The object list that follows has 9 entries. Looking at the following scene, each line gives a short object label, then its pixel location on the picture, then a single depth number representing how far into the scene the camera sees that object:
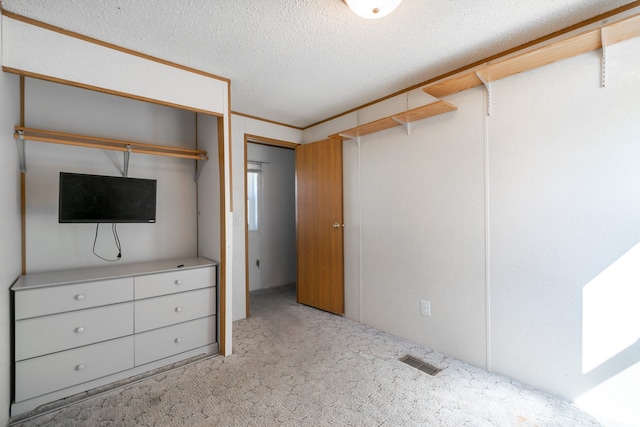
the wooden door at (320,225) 3.45
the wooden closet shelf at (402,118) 2.35
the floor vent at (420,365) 2.25
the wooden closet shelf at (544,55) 1.58
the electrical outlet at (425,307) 2.61
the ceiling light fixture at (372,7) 1.51
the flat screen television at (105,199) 2.10
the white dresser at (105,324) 1.83
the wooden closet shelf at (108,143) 2.01
